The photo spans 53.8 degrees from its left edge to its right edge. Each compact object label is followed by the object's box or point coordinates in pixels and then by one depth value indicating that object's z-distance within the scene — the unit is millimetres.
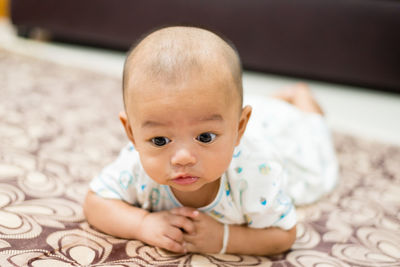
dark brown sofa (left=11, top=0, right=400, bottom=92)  2182
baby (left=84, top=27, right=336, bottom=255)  546
